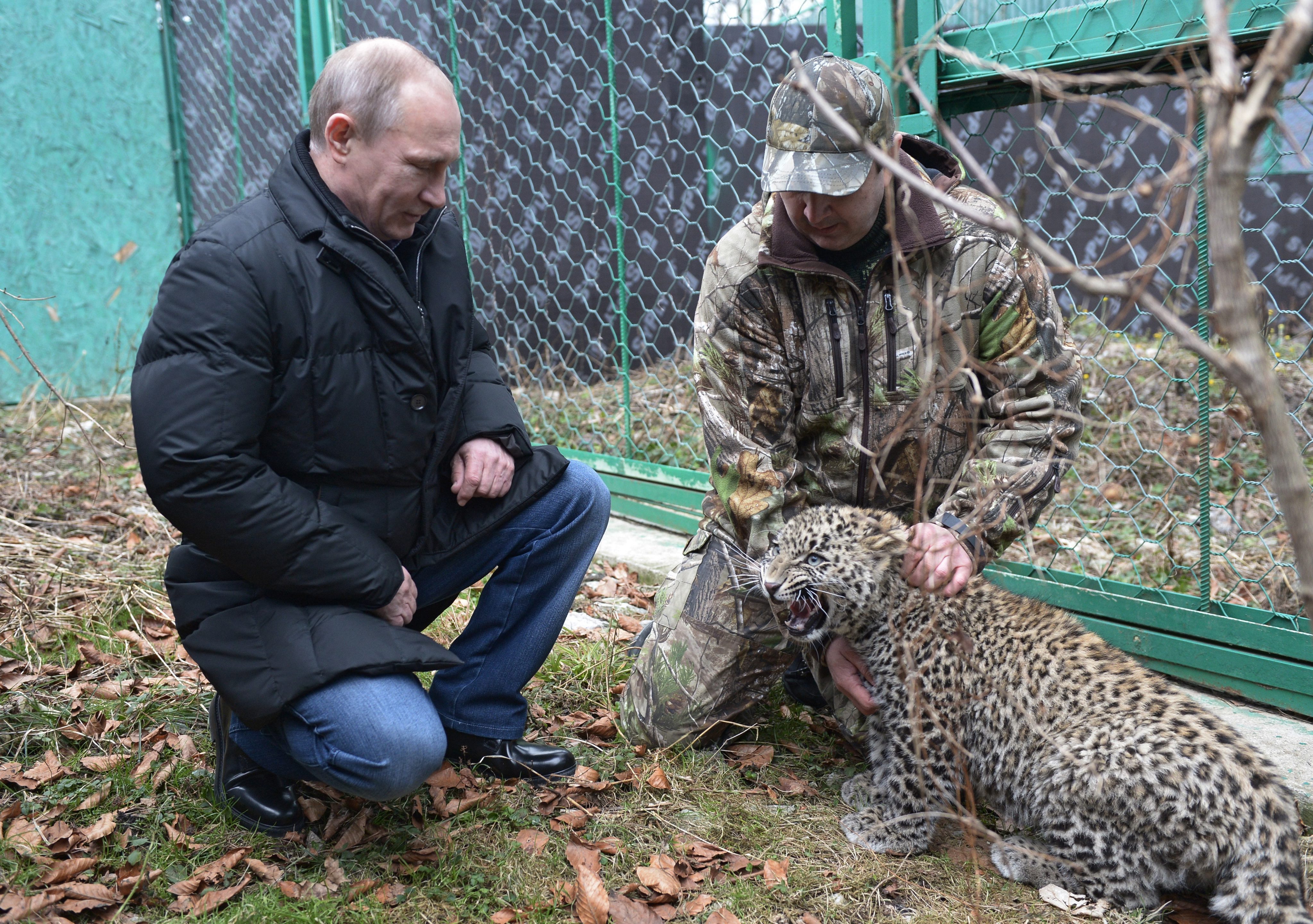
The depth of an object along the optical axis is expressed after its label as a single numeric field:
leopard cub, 2.37
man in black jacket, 2.45
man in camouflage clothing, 2.94
